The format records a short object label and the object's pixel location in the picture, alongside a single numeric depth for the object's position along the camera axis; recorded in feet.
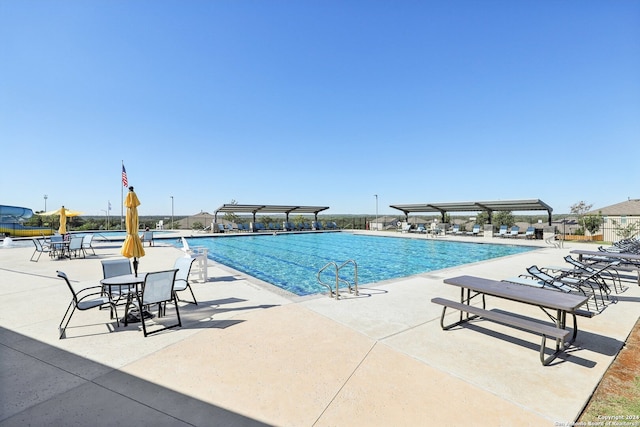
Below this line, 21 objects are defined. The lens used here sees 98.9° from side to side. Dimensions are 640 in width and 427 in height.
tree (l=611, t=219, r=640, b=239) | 51.20
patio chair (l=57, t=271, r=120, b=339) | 11.34
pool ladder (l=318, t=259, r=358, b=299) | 16.65
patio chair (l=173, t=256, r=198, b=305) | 15.10
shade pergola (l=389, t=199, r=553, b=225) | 59.39
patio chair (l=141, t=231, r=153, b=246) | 45.70
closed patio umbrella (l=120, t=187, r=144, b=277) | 14.42
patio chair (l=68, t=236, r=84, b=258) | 31.53
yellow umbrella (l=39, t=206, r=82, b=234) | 36.55
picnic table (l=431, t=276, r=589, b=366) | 9.01
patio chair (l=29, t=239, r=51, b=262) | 30.07
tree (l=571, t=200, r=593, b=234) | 102.43
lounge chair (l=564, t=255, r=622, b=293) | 18.12
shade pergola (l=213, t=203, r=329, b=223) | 73.00
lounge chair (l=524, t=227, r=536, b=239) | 59.65
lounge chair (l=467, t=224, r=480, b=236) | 69.36
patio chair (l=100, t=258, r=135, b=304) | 14.23
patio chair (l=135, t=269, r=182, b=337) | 11.61
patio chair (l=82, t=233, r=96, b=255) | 36.18
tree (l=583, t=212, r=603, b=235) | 77.97
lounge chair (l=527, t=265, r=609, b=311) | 15.16
